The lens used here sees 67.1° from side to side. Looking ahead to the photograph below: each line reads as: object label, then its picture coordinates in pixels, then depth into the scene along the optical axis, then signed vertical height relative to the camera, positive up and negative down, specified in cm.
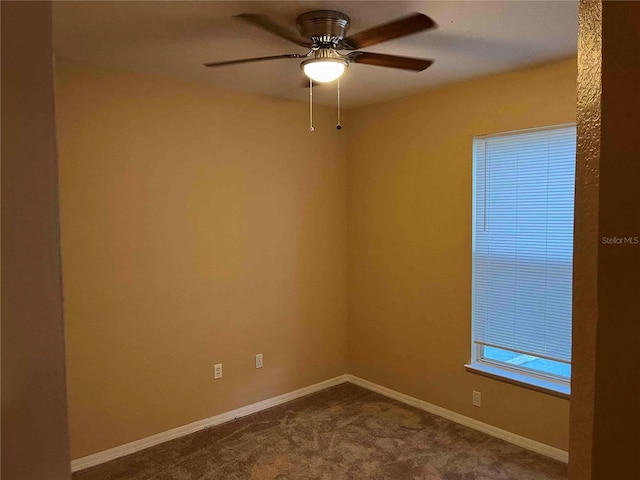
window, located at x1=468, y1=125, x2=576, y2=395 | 301 -30
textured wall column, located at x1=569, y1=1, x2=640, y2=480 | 52 -4
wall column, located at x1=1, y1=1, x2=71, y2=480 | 45 -4
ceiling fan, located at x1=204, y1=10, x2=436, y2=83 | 204 +76
